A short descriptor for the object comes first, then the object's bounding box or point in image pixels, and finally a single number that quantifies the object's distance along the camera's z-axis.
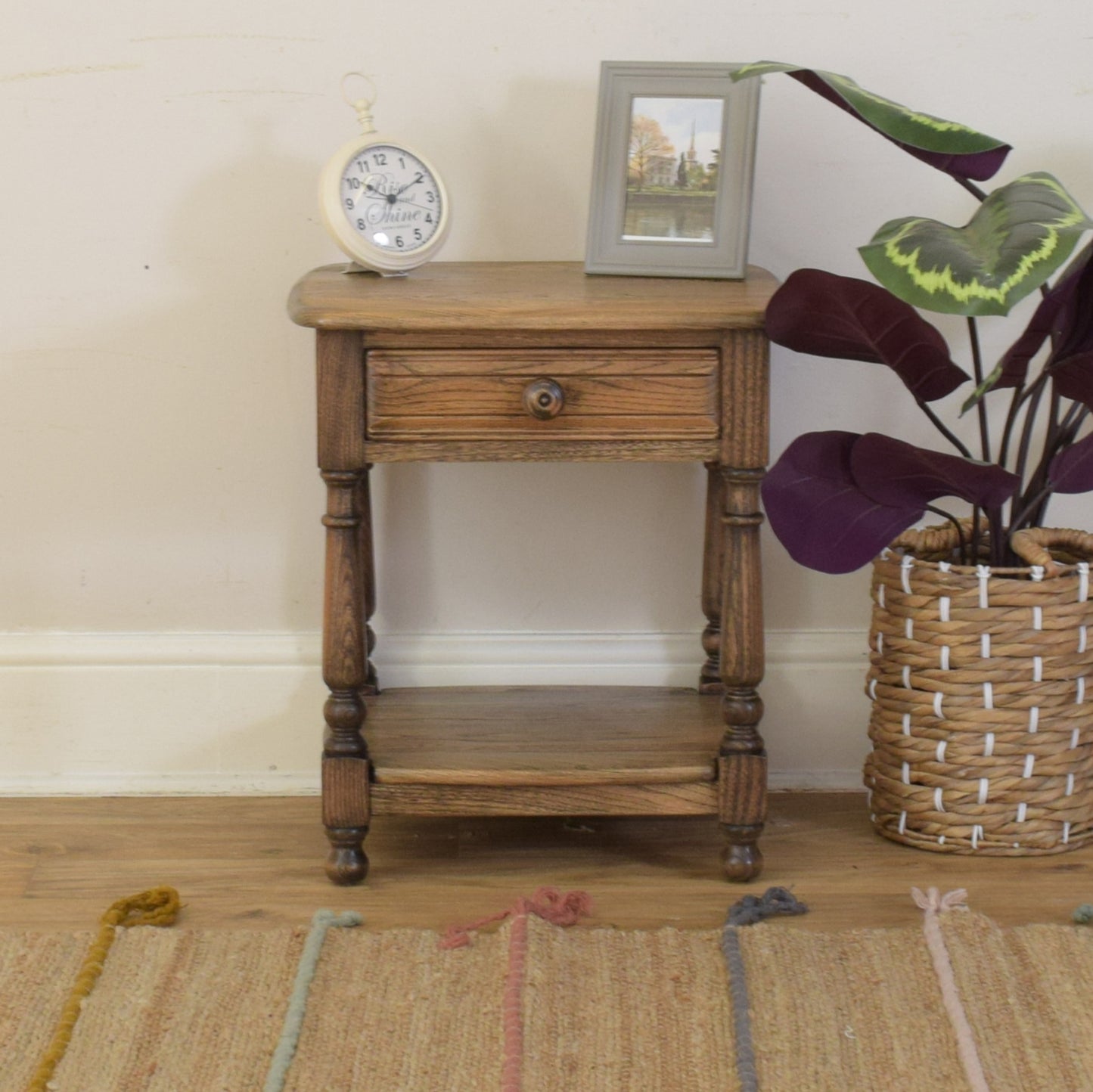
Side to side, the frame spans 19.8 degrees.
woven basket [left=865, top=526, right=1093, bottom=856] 2.88
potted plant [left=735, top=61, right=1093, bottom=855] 2.75
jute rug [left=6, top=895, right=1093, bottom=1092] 2.61
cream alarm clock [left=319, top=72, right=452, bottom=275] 2.86
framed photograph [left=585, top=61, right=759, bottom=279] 2.90
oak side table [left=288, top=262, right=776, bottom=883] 2.78
